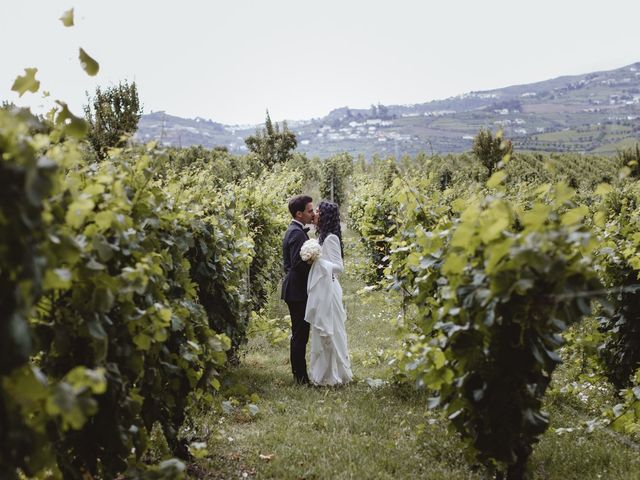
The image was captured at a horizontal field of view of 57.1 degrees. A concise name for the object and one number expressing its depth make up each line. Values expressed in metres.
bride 7.30
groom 7.41
